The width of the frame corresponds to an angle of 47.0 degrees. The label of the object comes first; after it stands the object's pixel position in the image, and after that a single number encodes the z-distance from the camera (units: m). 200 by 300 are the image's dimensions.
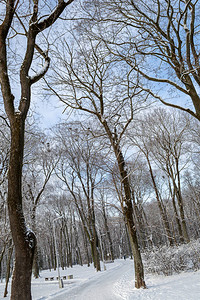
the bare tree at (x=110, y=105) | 8.40
